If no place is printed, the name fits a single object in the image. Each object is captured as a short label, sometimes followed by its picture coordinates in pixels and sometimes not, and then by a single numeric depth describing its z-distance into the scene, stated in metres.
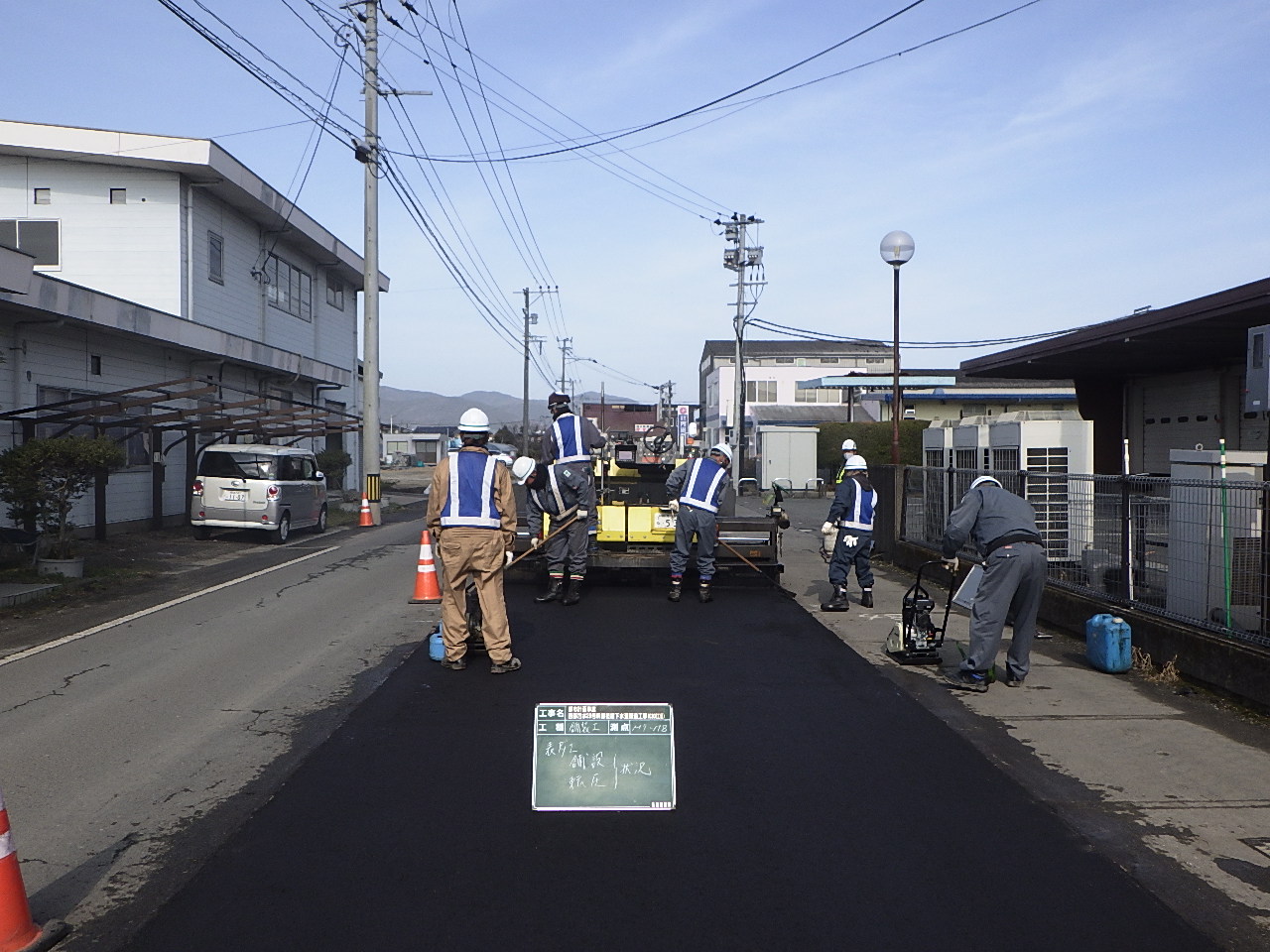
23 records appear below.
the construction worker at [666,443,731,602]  11.30
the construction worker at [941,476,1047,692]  7.87
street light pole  16.64
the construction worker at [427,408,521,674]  8.01
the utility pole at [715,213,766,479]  40.81
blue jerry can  8.46
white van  18.95
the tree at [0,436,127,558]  13.58
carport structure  17.08
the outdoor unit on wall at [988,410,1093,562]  10.55
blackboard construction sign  5.12
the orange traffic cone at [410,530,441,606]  11.93
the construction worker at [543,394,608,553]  11.24
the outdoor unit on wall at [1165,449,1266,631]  7.72
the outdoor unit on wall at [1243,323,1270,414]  7.74
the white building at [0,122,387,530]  17.69
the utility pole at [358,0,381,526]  24.64
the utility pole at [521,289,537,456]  64.59
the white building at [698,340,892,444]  63.94
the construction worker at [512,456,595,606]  11.11
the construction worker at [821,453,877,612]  11.26
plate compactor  8.84
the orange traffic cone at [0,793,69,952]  3.68
